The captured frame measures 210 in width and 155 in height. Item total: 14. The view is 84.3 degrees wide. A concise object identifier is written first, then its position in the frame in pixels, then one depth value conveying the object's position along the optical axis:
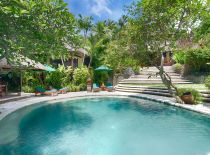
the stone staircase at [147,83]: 12.33
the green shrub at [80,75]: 14.71
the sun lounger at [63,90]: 13.00
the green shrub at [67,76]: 14.61
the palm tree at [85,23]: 19.03
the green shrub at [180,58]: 16.02
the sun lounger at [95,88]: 13.91
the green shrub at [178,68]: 16.63
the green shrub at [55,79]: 14.36
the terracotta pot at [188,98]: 9.00
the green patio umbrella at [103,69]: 14.81
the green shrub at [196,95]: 9.16
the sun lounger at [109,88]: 14.51
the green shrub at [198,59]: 14.07
